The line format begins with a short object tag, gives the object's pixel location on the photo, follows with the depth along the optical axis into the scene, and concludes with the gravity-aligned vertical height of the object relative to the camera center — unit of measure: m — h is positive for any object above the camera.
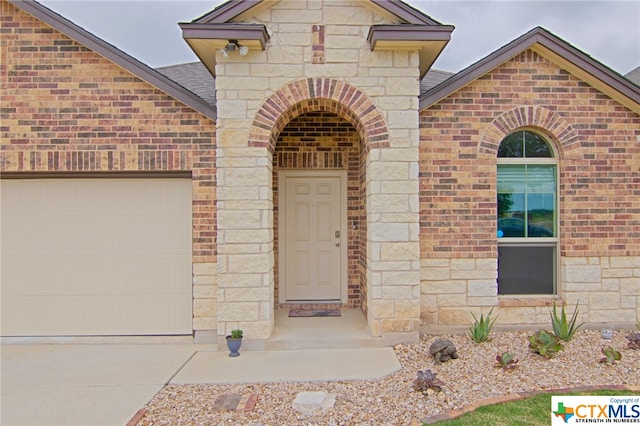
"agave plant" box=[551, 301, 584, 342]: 5.43 -1.50
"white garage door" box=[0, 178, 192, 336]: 6.20 -0.72
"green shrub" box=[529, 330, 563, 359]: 4.96 -1.56
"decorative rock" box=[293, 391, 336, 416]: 3.87 -1.78
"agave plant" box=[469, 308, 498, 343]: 5.68 -1.58
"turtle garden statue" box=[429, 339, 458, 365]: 4.98 -1.64
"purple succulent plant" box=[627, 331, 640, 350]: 5.29 -1.60
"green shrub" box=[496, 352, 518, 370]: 4.62 -1.63
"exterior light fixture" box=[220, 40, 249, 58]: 5.39 +2.12
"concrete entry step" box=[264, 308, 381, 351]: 5.56 -1.65
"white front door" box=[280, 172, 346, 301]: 7.19 -0.43
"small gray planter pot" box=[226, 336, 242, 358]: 5.29 -1.65
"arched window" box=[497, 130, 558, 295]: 6.40 +0.03
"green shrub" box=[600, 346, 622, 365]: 4.74 -1.60
